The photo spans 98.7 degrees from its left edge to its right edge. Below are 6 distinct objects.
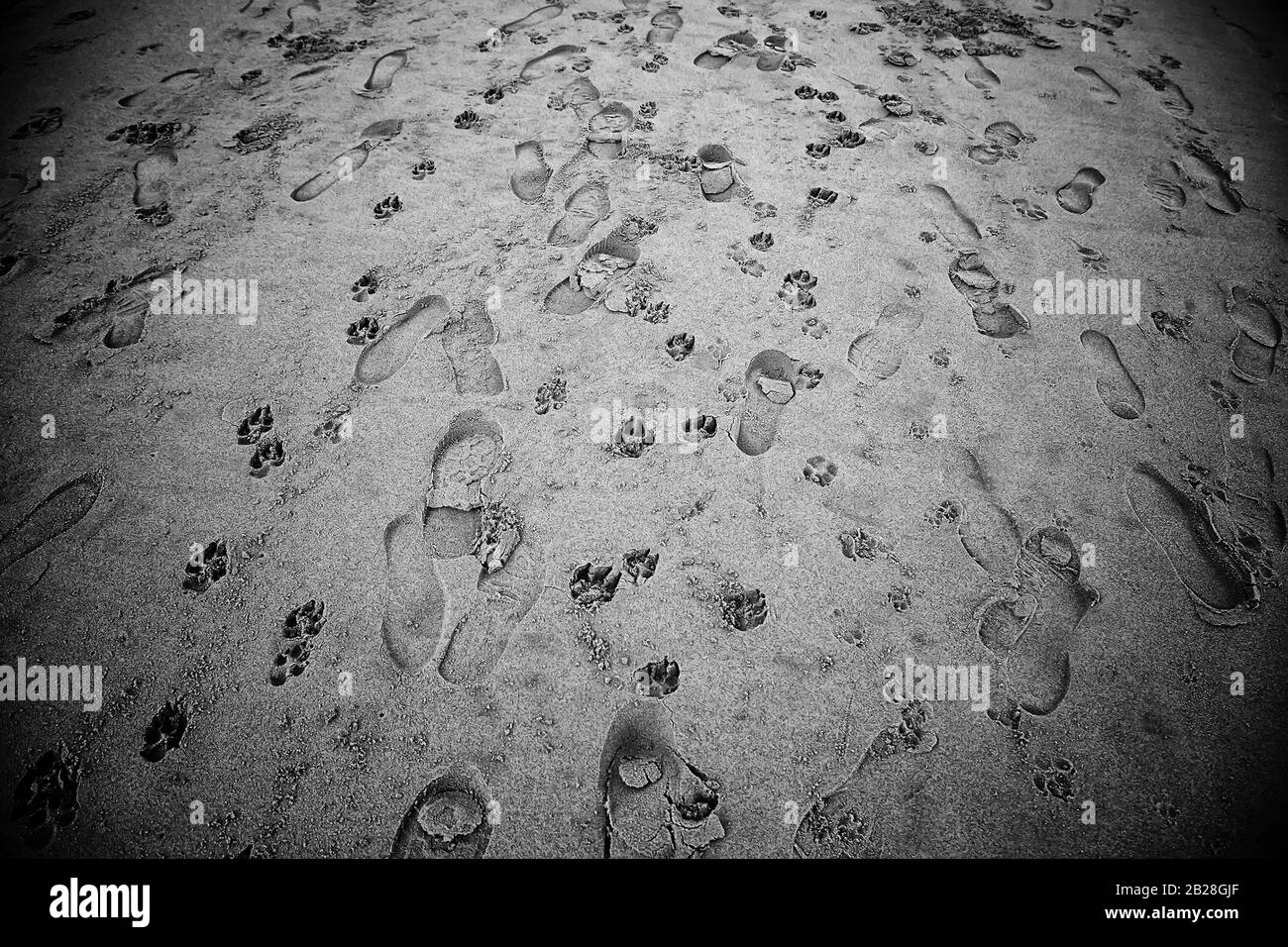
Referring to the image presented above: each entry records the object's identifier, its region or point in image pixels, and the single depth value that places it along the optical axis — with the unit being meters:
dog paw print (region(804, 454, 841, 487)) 1.46
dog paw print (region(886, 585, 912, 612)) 1.31
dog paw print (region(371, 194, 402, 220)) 1.93
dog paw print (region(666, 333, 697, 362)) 1.65
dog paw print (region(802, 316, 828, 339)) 1.70
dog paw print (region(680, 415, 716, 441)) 1.53
